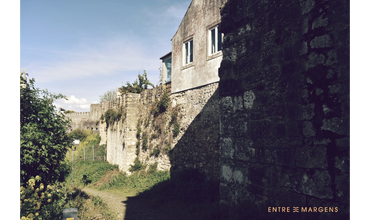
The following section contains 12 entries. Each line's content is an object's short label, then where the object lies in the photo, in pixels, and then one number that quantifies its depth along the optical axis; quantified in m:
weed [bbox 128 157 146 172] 14.12
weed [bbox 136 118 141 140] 15.10
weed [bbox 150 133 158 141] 13.31
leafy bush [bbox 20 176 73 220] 5.61
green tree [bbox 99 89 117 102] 44.38
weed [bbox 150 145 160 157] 12.81
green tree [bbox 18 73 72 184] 6.68
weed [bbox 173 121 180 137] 11.48
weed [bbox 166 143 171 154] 11.89
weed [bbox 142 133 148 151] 14.10
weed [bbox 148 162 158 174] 12.70
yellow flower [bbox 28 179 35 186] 5.92
